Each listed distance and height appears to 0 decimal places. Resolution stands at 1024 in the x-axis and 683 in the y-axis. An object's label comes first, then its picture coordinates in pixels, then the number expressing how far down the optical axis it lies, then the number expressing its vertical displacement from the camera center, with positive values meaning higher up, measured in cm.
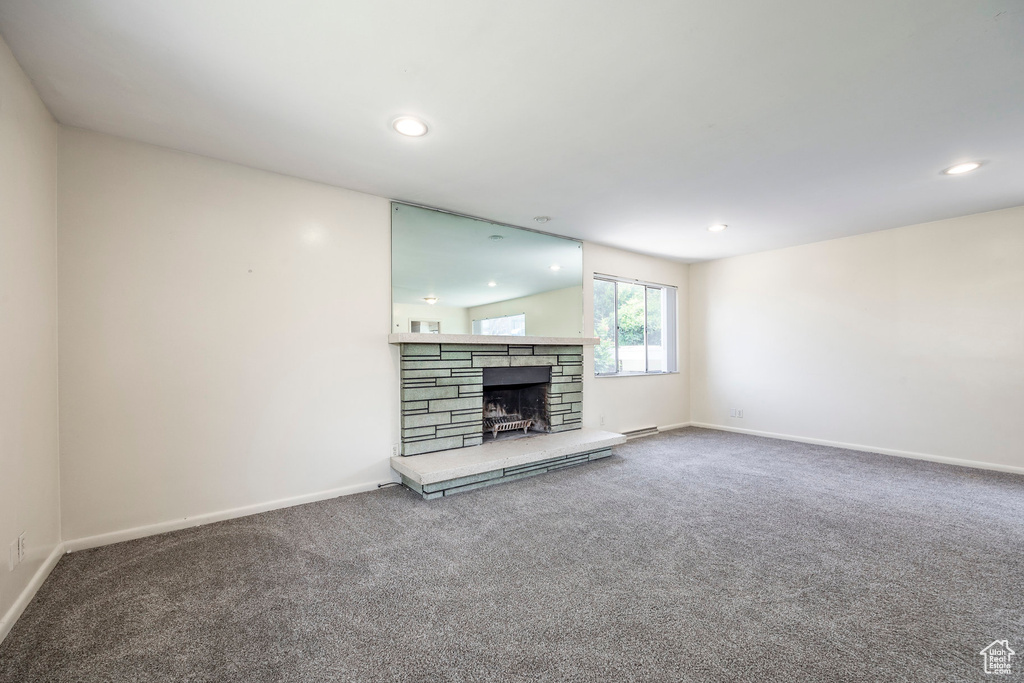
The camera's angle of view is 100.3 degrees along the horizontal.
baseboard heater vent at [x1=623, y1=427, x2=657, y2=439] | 534 -116
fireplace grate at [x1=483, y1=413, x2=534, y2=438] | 436 -84
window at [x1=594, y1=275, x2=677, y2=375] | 533 +21
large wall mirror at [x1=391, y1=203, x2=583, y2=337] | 360 +64
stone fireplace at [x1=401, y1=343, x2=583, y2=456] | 360 -48
